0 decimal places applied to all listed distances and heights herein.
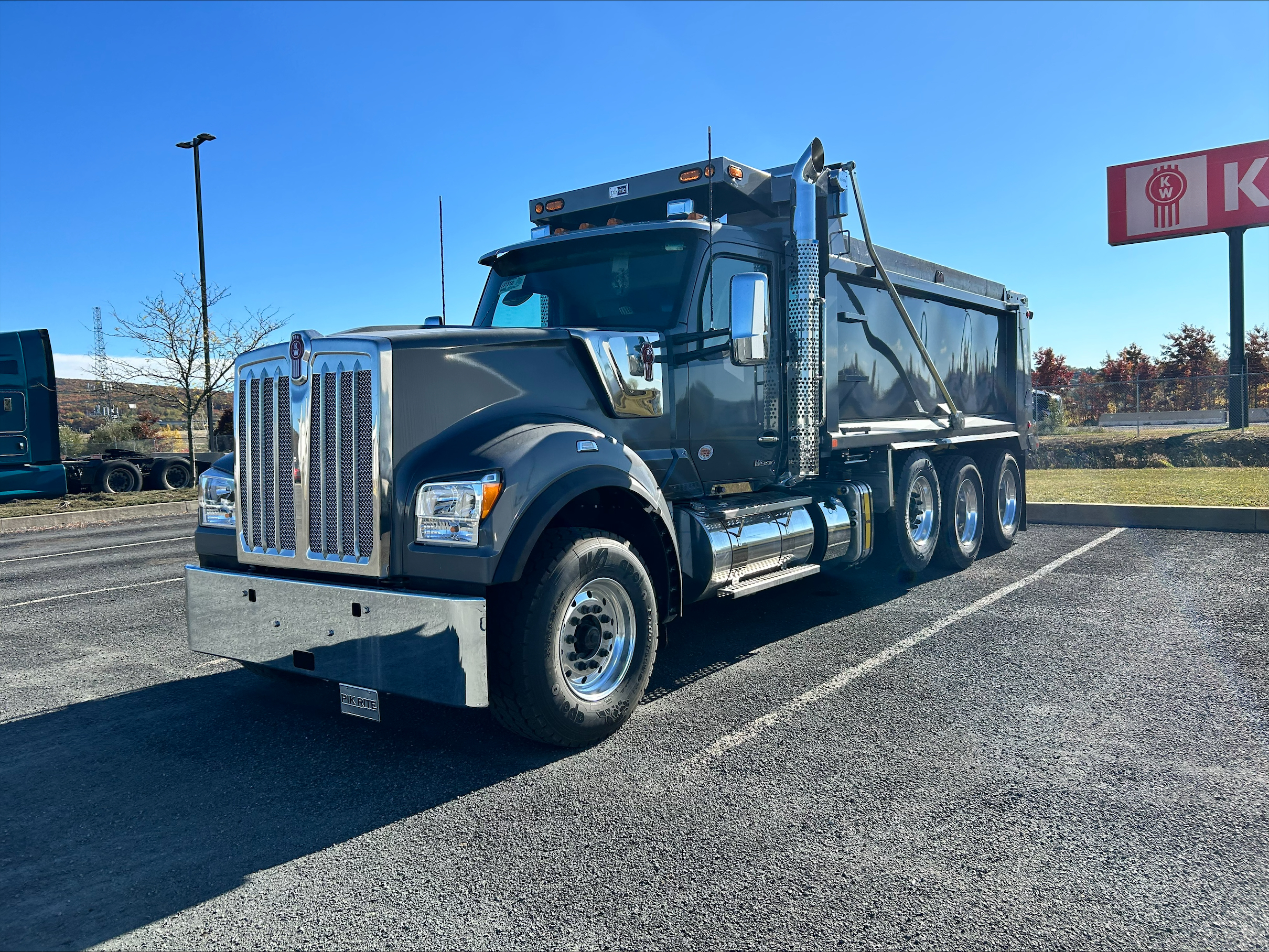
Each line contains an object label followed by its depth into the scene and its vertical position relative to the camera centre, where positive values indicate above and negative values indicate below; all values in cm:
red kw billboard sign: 2562 +702
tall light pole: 2138 +444
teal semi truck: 1644 +73
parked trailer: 1952 -34
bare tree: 2194 +214
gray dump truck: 390 -8
